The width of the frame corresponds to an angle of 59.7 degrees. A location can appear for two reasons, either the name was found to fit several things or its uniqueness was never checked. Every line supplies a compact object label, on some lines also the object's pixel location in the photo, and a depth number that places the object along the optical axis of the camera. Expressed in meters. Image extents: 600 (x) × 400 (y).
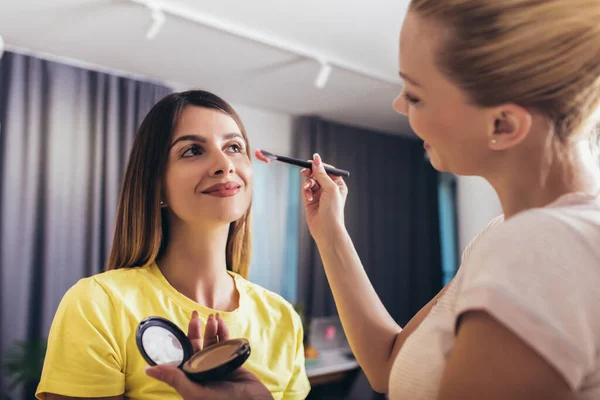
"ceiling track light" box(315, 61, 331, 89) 3.01
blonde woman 0.48
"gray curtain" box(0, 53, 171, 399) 2.73
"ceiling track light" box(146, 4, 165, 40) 2.35
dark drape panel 3.98
